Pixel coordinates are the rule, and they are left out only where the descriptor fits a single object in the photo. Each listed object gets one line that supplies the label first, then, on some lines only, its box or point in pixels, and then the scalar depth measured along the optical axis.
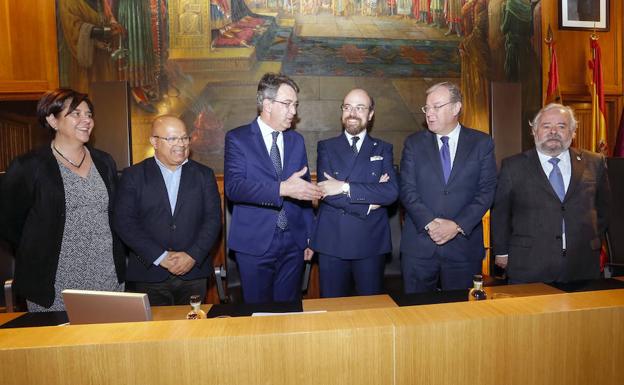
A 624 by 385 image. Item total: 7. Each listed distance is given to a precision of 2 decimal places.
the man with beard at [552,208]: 2.30
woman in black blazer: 2.13
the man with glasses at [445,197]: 2.33
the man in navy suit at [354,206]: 2.39
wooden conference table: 0.73
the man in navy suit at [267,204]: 2.37
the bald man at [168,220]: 2.28
